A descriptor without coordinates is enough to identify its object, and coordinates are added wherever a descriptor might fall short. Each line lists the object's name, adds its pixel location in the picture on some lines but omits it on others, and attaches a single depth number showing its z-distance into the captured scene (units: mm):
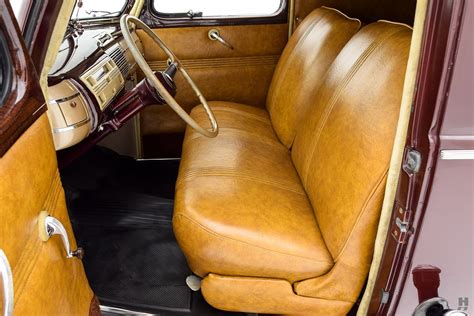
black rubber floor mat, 1573
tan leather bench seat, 1238
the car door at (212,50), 2564
